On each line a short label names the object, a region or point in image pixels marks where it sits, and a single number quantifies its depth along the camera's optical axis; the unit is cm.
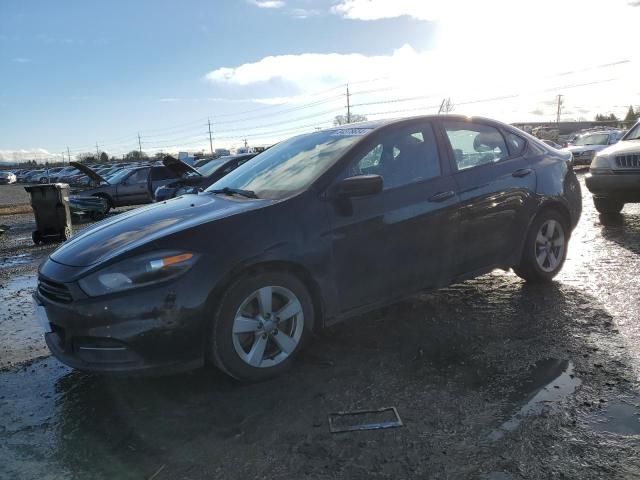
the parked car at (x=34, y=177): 5186
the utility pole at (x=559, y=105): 11288
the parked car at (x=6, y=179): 5249
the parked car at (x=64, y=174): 4581
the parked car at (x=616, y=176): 769
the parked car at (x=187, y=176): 966
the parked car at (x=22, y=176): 5796
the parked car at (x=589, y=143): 2133
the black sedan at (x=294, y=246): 294
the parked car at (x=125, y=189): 1691
